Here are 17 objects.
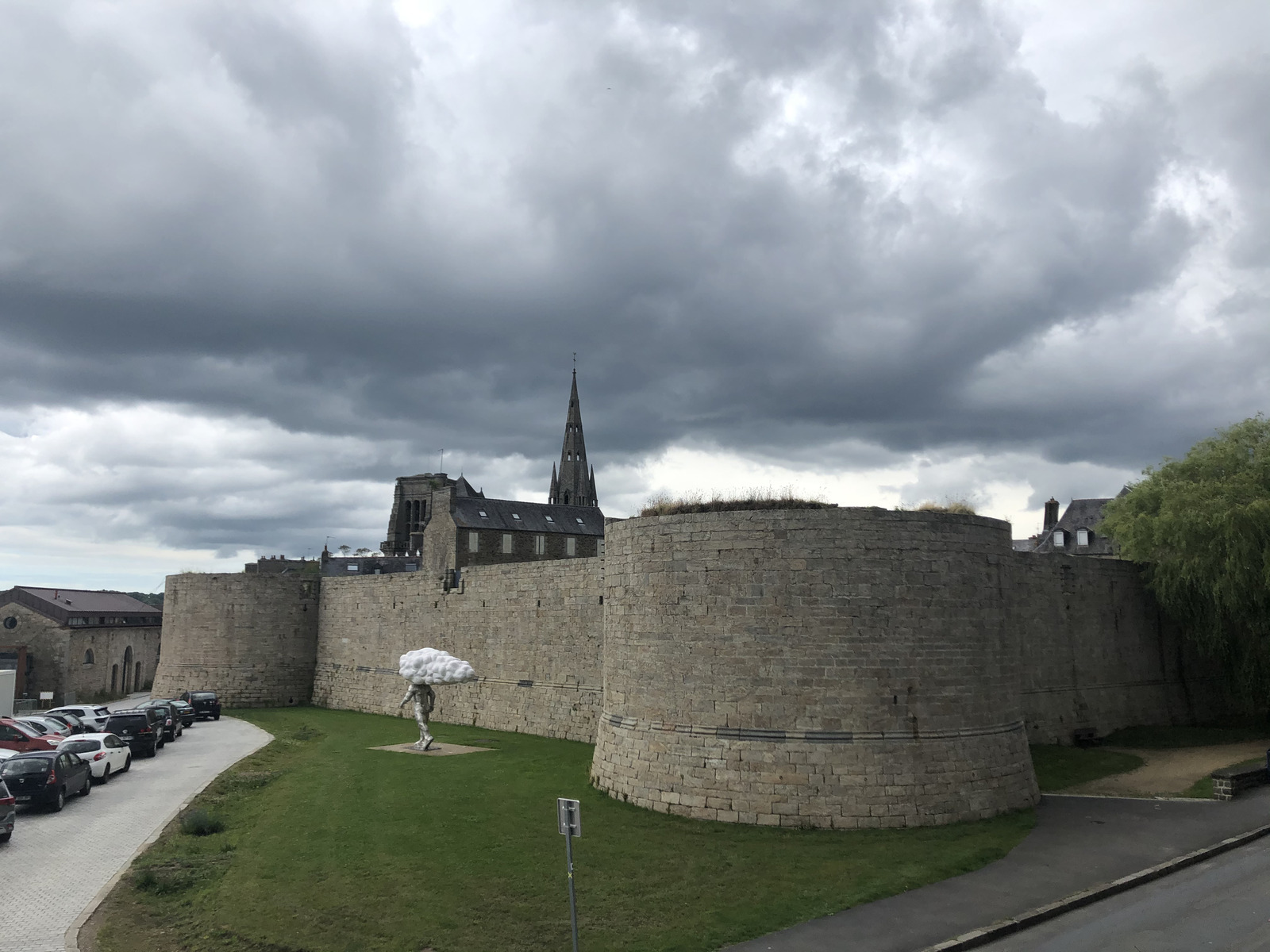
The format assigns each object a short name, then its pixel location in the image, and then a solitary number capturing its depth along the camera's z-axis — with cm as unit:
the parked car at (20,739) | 2344
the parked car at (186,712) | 3469
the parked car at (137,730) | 2677
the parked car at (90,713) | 2959
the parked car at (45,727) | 2607
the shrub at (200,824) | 1670
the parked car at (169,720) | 3042
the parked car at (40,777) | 1831
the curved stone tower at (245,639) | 4181
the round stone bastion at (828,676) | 1628
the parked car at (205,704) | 3766
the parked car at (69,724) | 2738
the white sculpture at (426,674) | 2558
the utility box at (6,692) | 3369
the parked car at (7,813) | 1577
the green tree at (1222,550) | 2678
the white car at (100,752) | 2205
